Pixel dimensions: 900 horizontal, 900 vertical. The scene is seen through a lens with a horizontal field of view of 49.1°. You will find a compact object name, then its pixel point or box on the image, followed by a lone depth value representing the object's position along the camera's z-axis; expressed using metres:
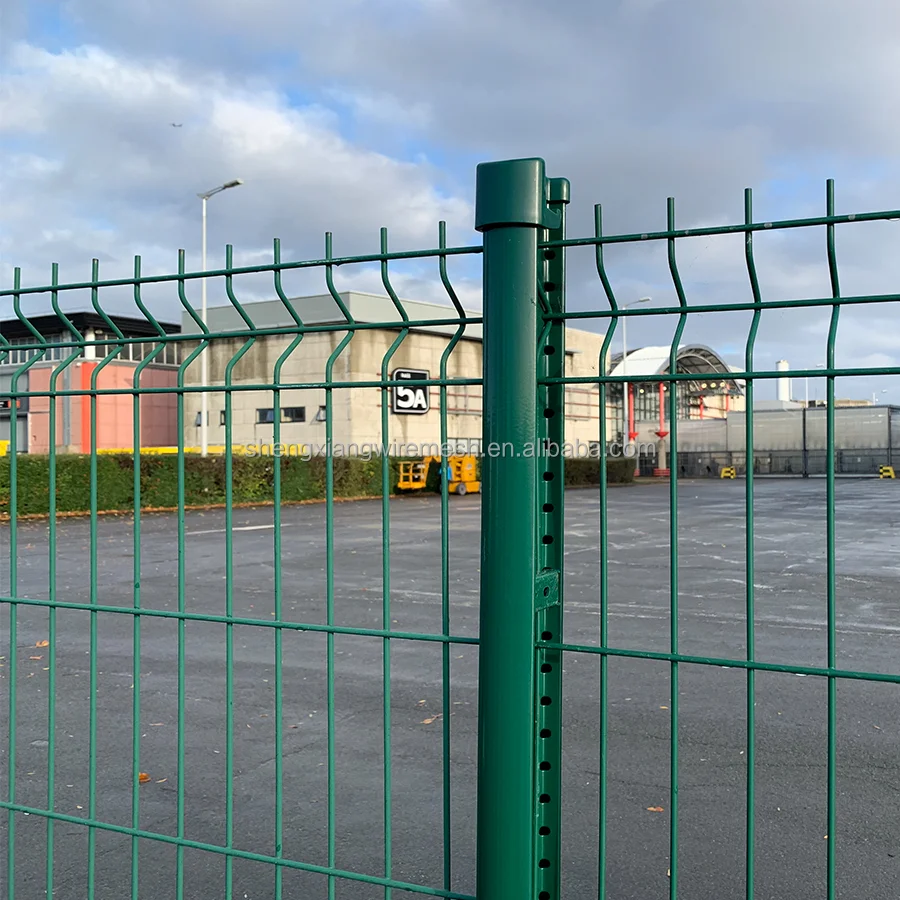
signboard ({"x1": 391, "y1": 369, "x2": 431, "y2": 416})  35.21
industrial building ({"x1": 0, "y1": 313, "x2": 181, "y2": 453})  39.19
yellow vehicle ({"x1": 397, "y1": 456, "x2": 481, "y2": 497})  31.42
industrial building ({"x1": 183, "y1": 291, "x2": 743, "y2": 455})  33.53
